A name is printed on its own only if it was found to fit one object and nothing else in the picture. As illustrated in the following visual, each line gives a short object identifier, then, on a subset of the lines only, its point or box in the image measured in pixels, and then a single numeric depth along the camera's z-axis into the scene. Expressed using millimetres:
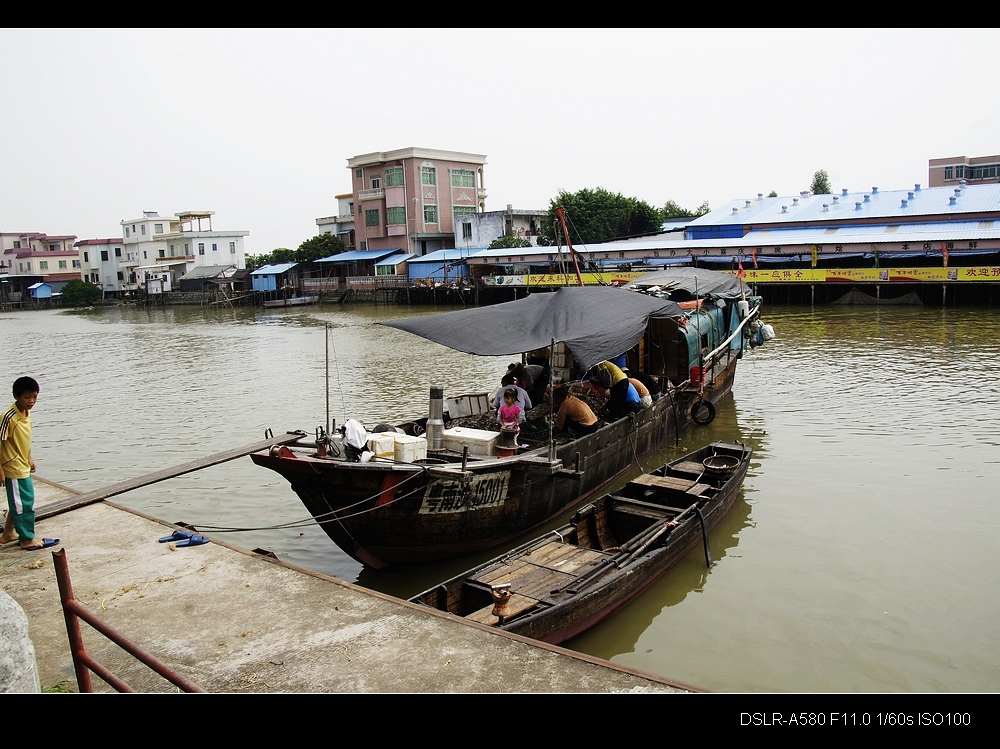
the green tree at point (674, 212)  65125
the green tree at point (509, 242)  52438
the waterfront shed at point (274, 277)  62062
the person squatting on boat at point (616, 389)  10562
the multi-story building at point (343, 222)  67250
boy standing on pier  6680
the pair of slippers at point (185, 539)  7105
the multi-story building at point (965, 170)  57750
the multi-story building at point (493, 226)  55188
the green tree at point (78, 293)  70438
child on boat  9219
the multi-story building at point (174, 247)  71188
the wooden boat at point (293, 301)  55031
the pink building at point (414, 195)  56500
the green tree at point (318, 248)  63844
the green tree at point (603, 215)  54906
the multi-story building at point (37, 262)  78062
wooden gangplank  7438
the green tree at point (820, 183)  68062
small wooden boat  6105
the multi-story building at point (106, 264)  77438
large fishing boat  7465
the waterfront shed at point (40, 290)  72000
